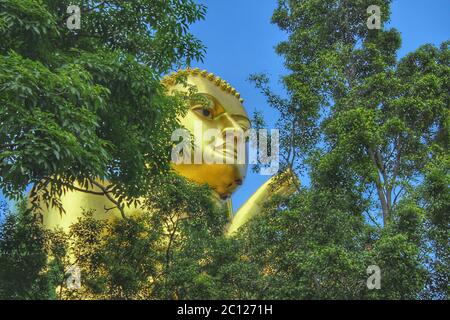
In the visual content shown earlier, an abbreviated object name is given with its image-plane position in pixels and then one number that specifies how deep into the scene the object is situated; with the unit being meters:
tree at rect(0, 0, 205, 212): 11.47
